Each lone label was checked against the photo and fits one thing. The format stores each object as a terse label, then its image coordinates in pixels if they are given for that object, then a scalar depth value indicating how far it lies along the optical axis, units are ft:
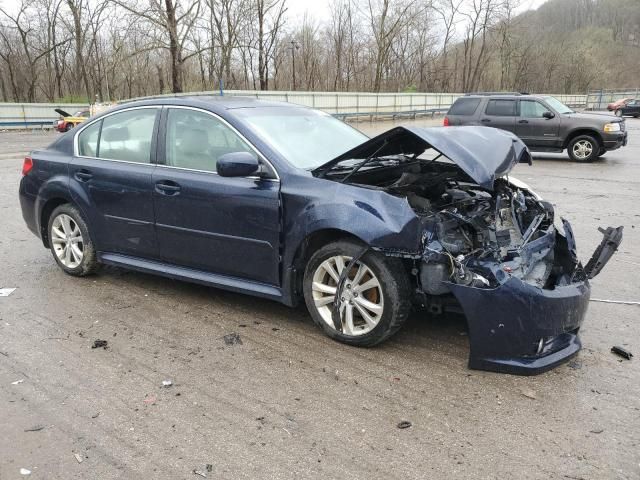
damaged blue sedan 11.12
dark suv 47.65
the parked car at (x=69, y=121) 90.43
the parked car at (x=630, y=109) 121.08
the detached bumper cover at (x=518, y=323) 10.53
